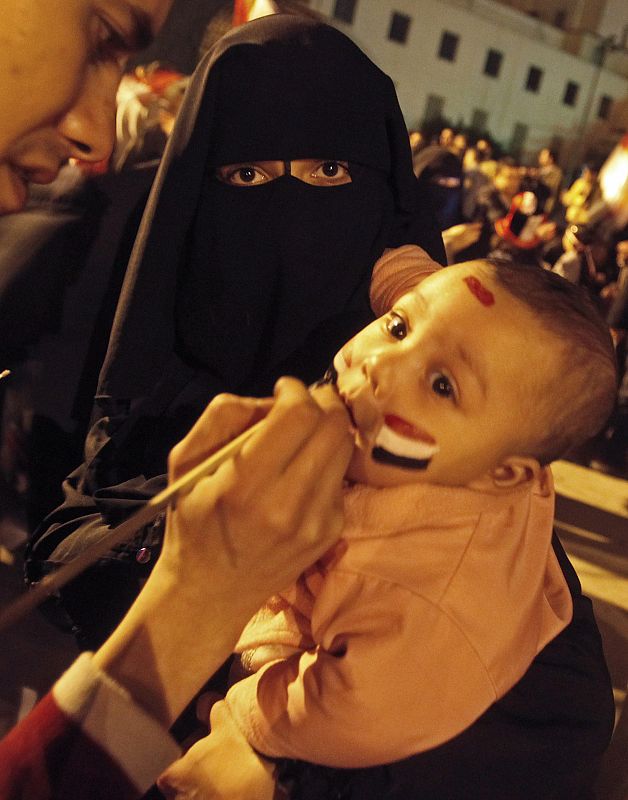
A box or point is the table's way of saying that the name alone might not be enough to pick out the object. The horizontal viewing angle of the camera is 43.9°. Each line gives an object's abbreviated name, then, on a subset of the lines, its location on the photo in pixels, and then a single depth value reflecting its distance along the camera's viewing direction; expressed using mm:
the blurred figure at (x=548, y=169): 7040
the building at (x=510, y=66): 19060
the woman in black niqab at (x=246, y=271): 449
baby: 346
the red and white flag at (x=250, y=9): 635
